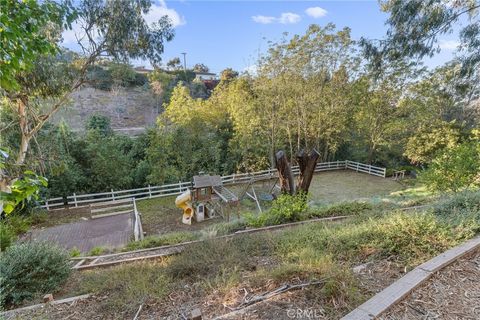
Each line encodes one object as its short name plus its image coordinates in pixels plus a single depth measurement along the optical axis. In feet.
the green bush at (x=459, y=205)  11.79
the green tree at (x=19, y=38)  6.89
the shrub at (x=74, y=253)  17.06
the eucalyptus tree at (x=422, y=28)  25.66
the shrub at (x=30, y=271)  9.73
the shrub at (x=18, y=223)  26.60
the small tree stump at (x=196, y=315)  6.37
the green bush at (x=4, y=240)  16.15
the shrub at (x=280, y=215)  20.24
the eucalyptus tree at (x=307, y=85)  42.86
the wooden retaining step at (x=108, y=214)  31.81
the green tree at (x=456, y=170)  22.72
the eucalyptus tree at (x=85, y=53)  22.11
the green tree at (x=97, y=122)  58.90
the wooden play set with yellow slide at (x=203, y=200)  32.09
